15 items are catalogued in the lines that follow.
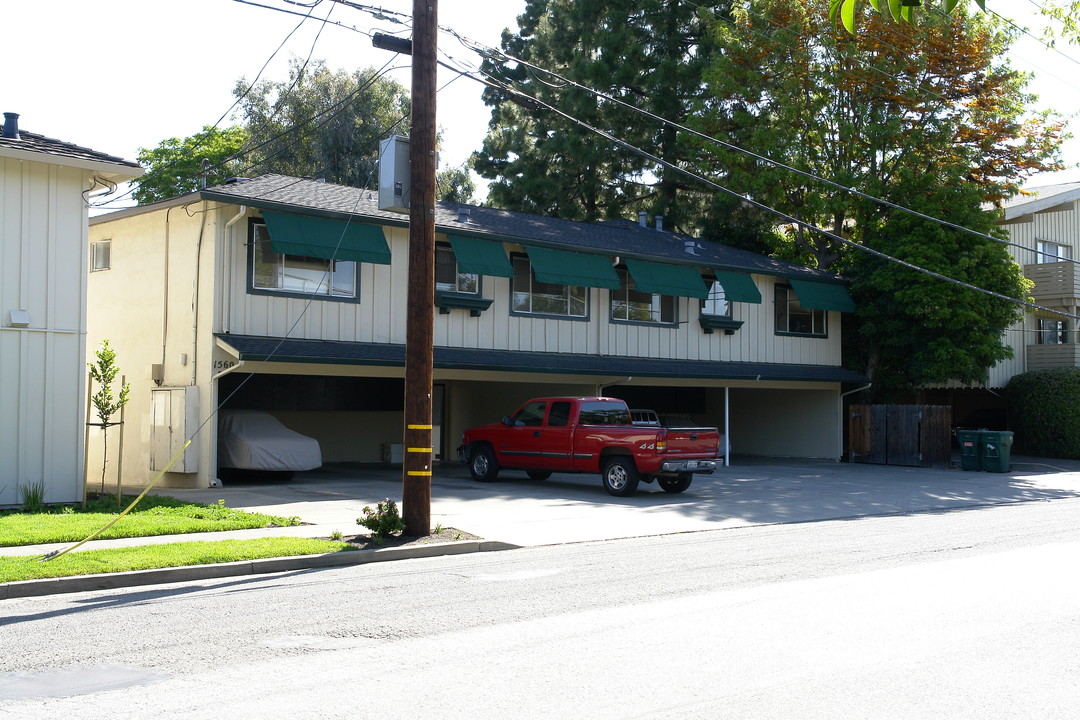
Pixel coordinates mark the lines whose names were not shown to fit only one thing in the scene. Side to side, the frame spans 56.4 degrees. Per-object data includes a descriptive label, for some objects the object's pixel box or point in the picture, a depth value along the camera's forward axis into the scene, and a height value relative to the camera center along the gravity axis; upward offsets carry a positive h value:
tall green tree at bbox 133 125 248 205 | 46.41 +10.52
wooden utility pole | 12.89 +1.36
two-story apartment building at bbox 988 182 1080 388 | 35.84 +4.23
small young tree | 16.05 -0.02
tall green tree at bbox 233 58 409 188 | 43.22 +11.51
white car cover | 20.30 -1.21
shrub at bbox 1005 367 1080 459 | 33.28 -0.58
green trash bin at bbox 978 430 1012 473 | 27.19 -1.51
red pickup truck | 18.64 -1.09
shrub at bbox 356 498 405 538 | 12.70 -1.69
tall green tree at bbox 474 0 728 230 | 41.84 +11.91
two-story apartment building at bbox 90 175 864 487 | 19.64 +1.61
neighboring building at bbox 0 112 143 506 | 15.87 +1.25
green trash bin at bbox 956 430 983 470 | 27.53 -1.53
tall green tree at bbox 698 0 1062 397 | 29.67 +7.76
